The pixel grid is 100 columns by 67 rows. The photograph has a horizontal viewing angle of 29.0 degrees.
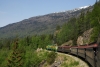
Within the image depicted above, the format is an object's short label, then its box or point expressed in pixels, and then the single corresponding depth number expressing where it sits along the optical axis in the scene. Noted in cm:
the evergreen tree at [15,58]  7629
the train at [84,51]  1628
